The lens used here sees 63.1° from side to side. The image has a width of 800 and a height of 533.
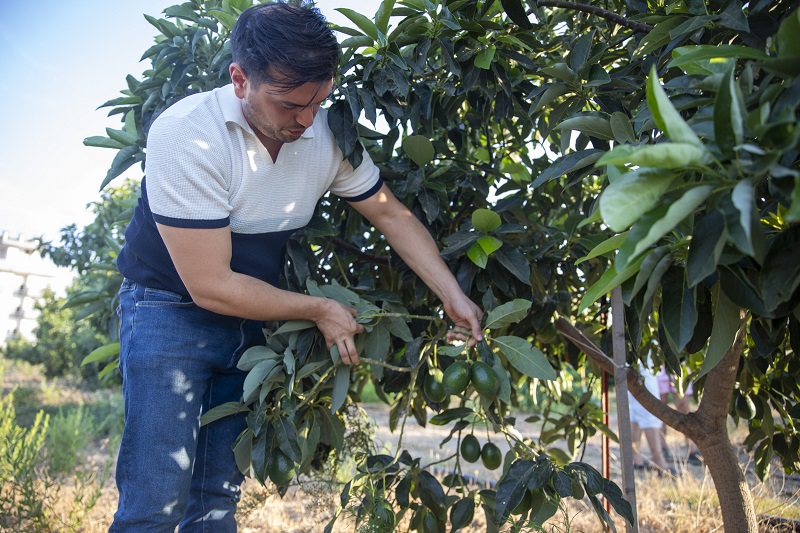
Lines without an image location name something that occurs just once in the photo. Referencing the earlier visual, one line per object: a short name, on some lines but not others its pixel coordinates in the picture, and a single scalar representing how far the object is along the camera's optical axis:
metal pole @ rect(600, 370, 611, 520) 1.79
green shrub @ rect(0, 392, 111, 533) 2.38
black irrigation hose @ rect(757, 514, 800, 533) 2.05
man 1.41
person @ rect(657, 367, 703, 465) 4.81
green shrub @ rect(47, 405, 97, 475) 3.86
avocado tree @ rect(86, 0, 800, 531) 0.78
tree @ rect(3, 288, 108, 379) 8.96
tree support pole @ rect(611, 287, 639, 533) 1.52
